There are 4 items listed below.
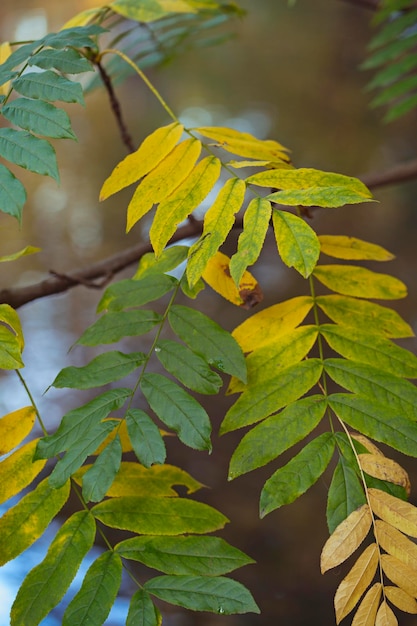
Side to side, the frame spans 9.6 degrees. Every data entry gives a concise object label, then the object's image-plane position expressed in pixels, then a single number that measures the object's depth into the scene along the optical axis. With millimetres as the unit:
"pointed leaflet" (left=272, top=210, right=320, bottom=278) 1535
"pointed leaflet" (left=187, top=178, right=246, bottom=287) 1541
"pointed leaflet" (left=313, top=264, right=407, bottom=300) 1650
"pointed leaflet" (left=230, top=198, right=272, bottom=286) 1531
